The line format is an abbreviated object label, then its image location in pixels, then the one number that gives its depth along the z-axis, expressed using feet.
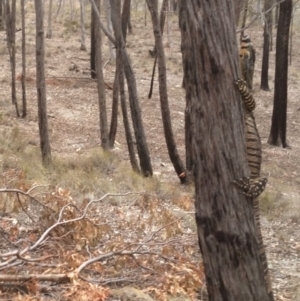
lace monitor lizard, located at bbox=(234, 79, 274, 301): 12.01
